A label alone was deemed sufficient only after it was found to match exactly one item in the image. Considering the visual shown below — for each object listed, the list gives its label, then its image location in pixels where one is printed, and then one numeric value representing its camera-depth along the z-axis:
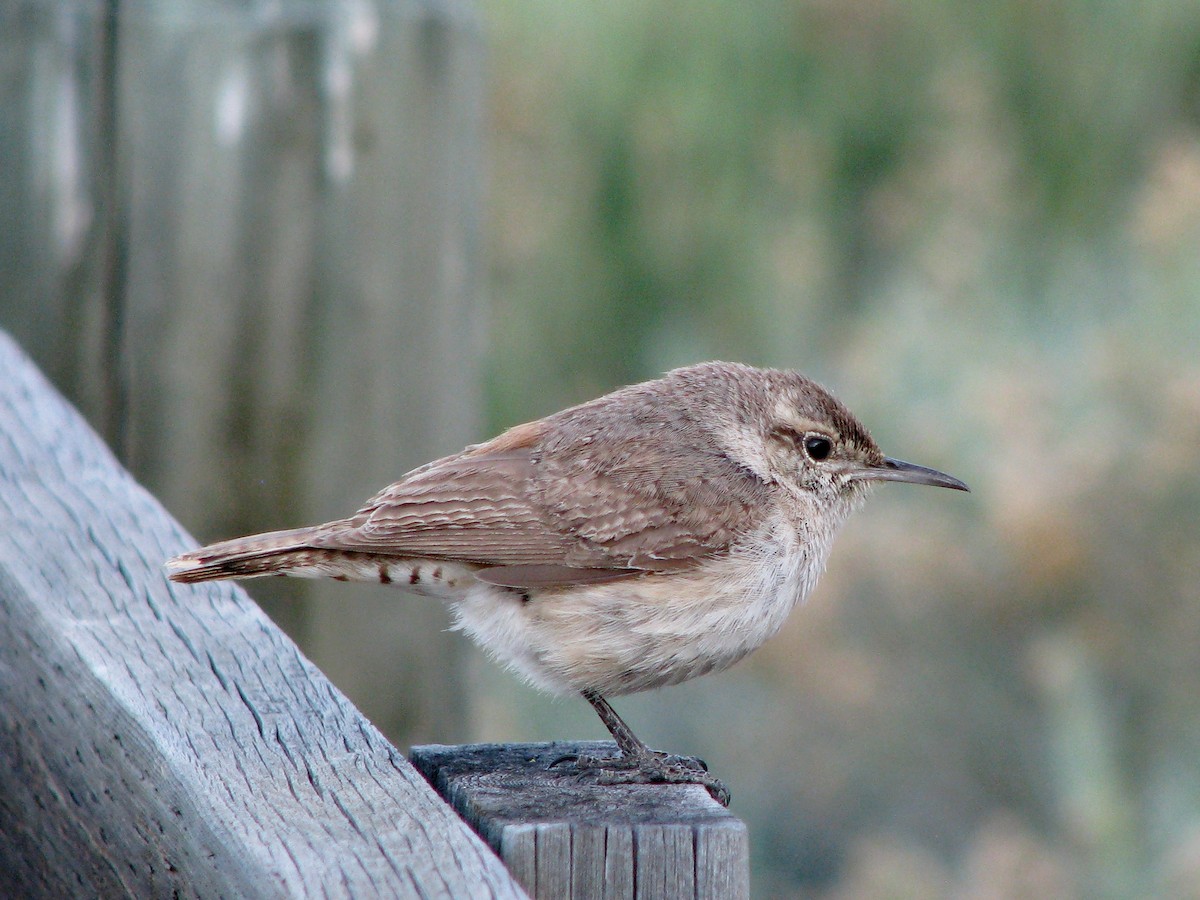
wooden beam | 3.75
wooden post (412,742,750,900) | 4.14
